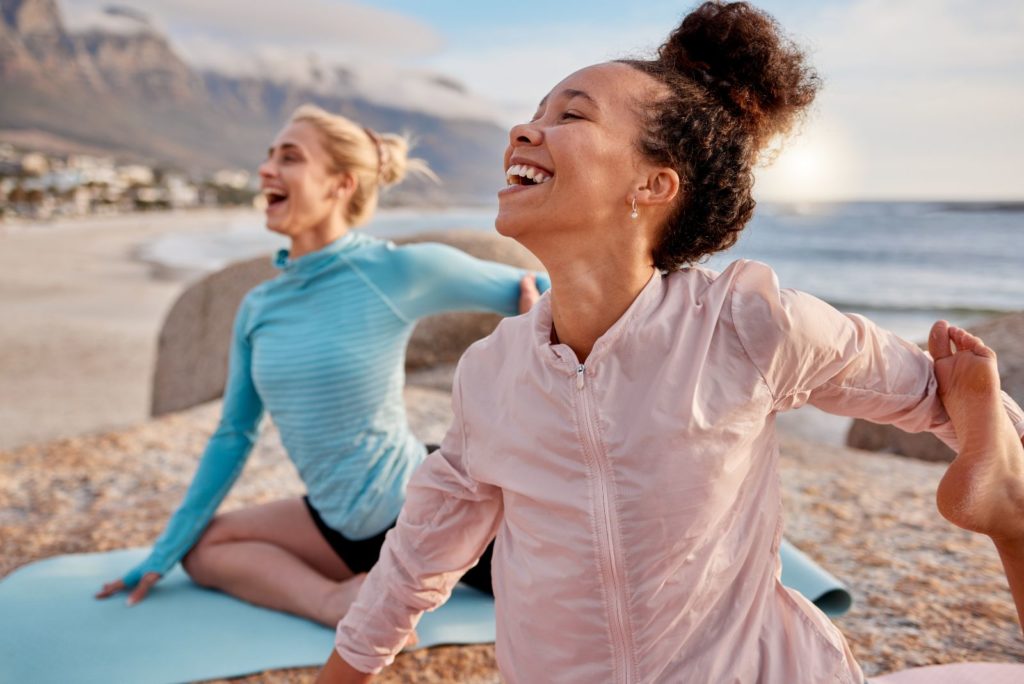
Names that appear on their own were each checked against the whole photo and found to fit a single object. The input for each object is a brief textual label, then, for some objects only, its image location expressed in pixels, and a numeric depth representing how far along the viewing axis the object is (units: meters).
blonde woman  2.84
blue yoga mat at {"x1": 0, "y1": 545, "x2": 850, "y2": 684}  2.62
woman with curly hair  1.43
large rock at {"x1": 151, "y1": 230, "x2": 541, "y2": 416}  6.59
